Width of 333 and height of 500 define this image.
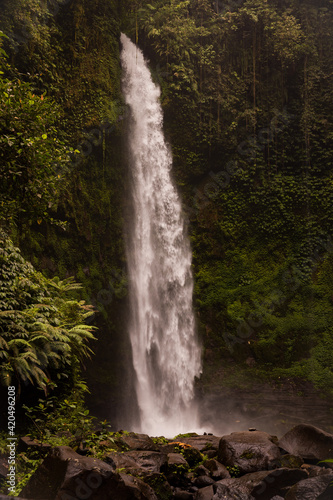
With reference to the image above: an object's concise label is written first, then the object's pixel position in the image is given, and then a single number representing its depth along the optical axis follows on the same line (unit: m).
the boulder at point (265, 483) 4.91
